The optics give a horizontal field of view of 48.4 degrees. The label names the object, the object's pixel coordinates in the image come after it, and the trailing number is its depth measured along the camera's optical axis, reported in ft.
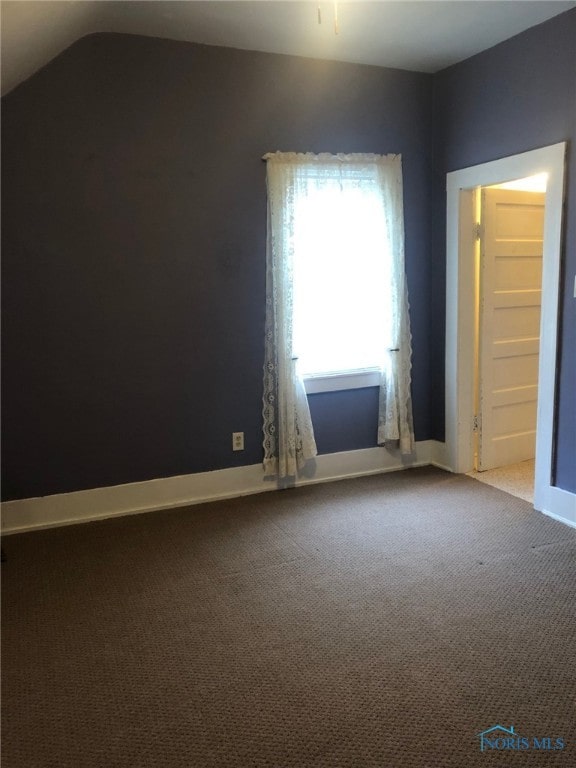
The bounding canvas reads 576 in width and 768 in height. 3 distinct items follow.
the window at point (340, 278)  12.26
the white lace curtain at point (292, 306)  11.93
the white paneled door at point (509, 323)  13.21
